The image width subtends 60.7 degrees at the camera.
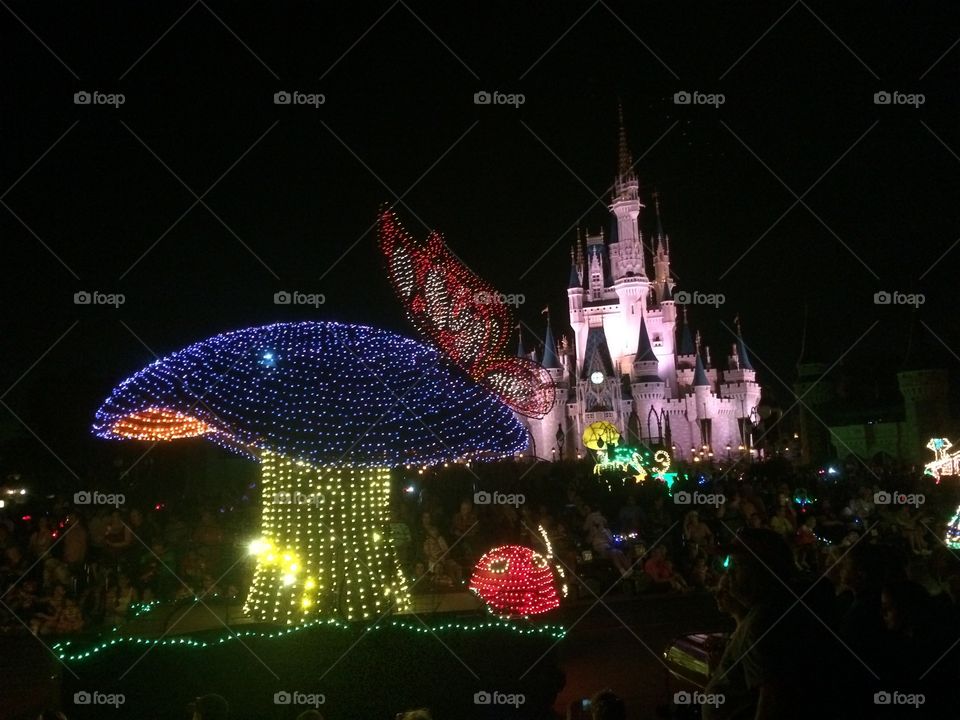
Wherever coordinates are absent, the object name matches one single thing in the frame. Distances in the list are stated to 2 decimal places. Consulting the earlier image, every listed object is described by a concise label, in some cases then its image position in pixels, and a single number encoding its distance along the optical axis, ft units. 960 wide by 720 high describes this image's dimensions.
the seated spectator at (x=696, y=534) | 39.29
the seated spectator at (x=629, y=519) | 43.28
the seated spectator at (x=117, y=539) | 33.01
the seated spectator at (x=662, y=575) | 38.88
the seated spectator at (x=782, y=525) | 38.22
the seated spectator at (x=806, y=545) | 35.43
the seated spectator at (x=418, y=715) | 13.17
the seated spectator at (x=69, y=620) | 29.84
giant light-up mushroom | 23.40
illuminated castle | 183.62
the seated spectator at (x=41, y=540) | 33.13
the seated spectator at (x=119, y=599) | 30.42
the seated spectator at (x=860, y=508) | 45.03
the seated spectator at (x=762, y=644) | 10.86
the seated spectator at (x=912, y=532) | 37.88
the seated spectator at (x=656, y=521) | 42.93
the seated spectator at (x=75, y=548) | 31.76
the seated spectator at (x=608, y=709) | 12.27
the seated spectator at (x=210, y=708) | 13.29
